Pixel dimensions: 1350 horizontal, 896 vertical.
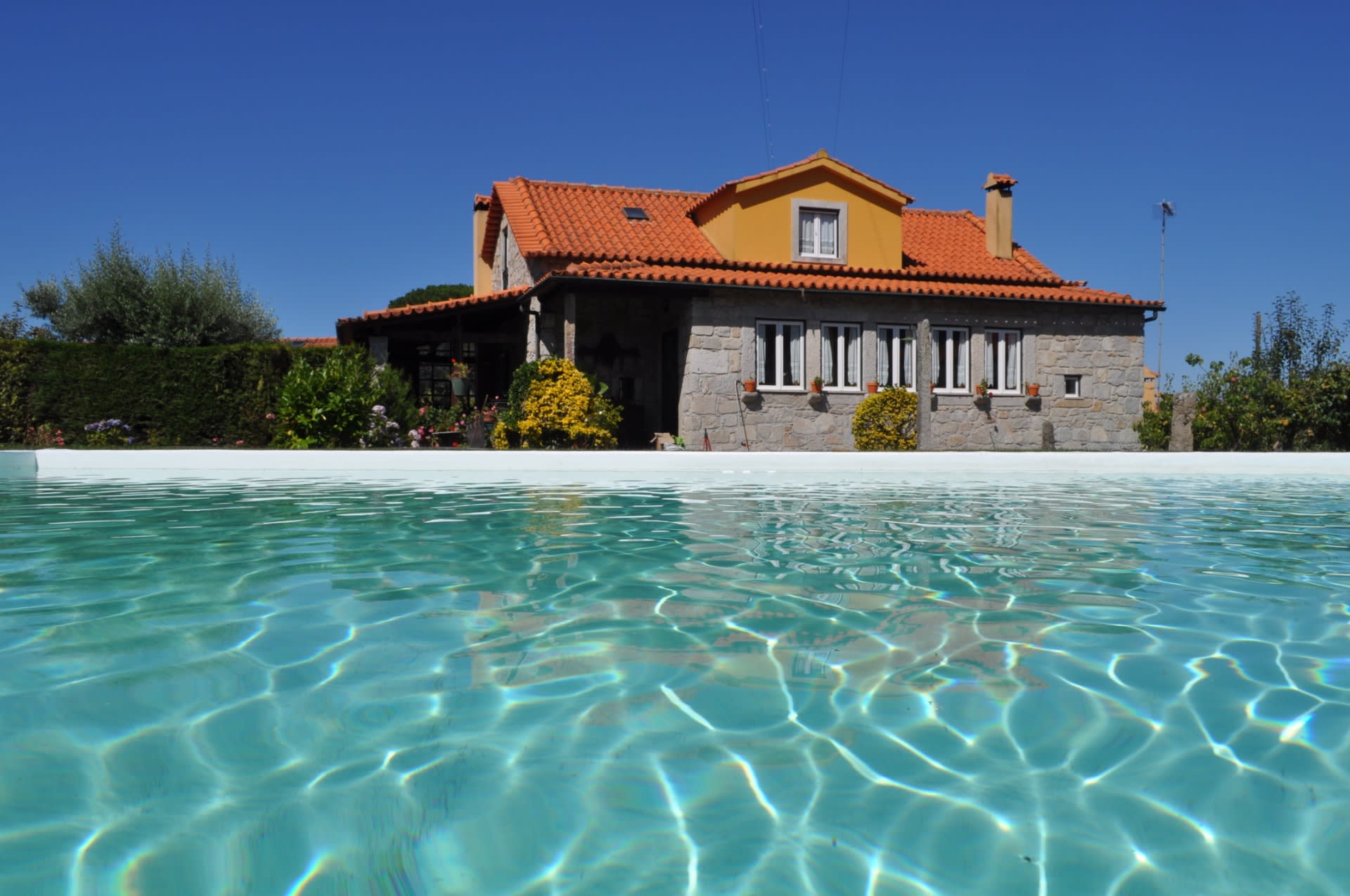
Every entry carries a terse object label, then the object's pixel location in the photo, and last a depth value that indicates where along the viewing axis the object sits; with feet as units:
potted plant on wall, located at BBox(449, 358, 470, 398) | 58.29
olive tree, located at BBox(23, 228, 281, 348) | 68.49
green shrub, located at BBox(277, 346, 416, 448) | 51.24
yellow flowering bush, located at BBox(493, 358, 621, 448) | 51.44
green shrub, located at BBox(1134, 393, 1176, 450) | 61.77
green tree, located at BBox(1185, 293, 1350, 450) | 58.34
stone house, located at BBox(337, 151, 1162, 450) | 59.21
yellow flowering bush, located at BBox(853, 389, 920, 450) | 57.11
